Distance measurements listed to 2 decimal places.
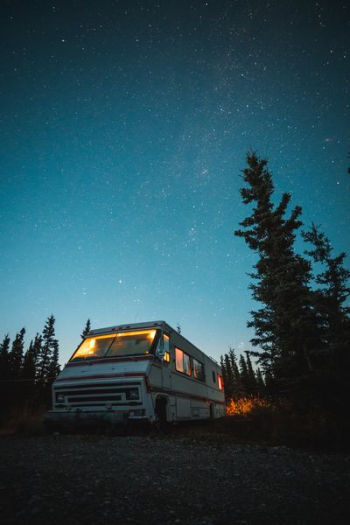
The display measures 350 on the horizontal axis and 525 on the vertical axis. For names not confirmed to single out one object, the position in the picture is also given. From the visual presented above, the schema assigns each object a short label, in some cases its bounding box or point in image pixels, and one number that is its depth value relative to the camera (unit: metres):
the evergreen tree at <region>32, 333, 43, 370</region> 39.53
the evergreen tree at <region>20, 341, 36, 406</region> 30.02
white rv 6.46
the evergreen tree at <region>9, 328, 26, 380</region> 36.88
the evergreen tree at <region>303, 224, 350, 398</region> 7.37
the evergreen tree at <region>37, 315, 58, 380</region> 38.30
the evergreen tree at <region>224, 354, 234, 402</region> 52.97
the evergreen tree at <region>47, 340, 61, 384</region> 38.40
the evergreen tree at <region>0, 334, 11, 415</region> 27.85
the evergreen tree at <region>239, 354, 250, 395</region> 70.56
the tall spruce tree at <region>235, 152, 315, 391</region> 9.56
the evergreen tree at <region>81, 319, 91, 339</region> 39.79
